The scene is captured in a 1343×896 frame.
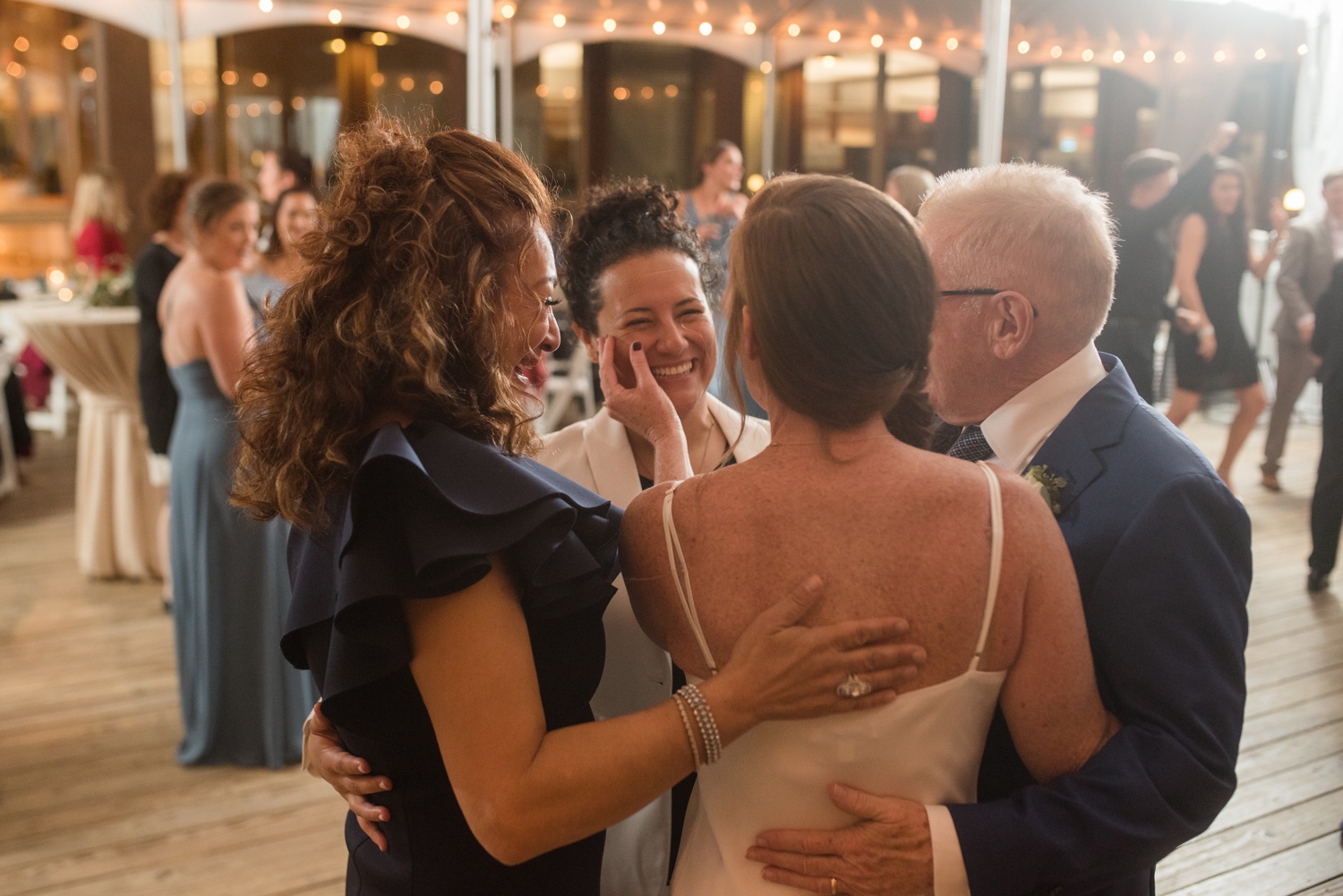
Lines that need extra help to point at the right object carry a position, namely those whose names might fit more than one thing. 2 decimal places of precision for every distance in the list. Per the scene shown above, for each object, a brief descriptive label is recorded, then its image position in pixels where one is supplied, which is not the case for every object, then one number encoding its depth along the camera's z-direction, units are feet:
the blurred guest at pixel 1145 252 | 16.83
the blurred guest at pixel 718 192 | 19.02
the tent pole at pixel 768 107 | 23.67
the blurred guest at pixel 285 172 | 16.87
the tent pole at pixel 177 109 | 19.63
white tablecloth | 16.10
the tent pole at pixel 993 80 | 15.05
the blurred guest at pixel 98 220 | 25.55
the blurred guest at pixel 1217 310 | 19.76
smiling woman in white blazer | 5.89
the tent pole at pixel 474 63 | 13.71
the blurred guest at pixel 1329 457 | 15.65
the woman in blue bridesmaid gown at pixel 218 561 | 10.99
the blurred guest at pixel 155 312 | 13.28
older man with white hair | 3.54
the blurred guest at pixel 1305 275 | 20.13
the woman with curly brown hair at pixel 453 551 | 3.17
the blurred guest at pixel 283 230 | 14.43
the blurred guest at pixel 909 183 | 16.28
